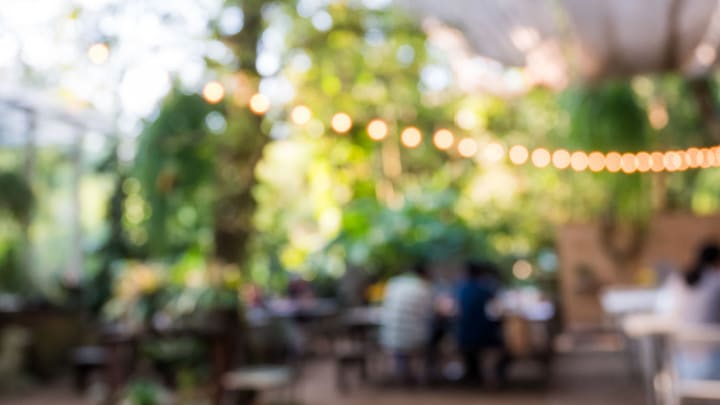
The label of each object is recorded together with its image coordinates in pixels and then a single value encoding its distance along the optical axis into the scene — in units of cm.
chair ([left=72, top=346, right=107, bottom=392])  962
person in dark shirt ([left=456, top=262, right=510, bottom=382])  862
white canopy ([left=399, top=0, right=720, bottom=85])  640
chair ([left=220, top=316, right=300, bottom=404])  666
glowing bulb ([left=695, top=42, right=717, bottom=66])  786
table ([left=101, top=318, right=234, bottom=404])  653
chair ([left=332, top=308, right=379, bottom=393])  921
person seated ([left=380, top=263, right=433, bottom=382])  887
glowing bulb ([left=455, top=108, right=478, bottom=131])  1262
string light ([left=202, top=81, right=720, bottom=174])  870
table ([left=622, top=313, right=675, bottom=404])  475
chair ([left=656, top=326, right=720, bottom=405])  453
